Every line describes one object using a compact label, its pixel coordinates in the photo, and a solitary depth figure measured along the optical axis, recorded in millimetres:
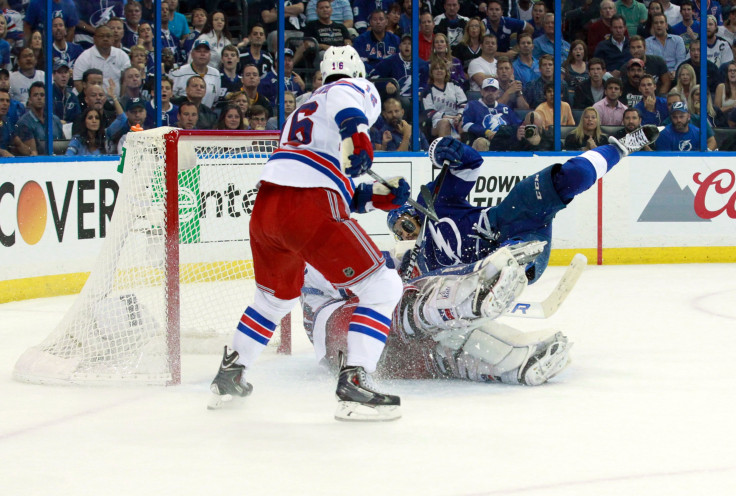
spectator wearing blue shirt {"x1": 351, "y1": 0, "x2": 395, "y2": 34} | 13703
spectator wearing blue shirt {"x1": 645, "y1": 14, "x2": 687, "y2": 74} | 14469
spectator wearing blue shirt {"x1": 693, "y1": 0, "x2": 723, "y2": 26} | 14570
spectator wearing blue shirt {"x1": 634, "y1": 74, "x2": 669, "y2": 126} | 14273
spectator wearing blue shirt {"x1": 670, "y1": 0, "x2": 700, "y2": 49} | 14375
